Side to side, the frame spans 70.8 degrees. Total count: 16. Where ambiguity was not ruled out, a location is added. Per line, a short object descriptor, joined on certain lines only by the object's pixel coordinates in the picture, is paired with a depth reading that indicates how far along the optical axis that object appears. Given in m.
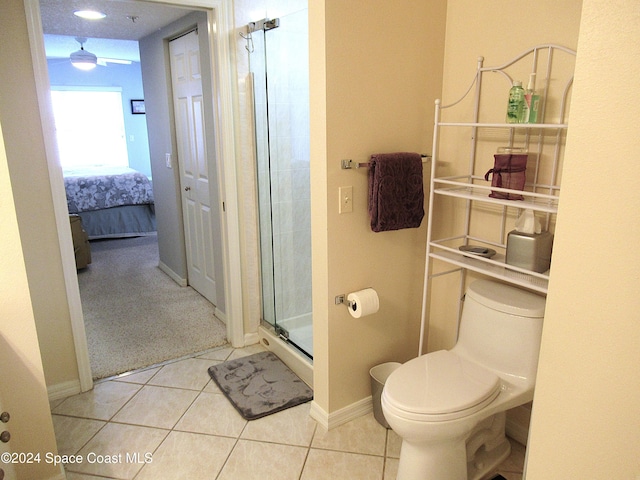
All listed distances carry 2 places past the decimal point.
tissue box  1.72
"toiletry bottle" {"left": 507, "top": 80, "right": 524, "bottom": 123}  1.73
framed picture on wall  8.30
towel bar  1.97
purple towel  1.98
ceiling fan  5.52
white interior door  3.42
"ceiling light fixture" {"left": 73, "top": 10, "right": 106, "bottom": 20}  3.50
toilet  1.66
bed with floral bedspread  5.70
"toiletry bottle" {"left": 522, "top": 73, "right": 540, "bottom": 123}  1.73
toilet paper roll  2.07
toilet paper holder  2.10
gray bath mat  2.41
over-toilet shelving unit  1.75
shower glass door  2.54
